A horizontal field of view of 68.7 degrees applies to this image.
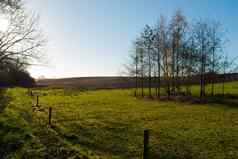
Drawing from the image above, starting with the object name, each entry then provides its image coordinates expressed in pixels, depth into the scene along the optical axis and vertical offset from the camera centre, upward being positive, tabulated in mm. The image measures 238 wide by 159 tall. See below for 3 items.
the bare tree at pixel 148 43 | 32594 +7006
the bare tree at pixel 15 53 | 15283 +2635
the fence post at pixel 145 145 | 6170 -2351
